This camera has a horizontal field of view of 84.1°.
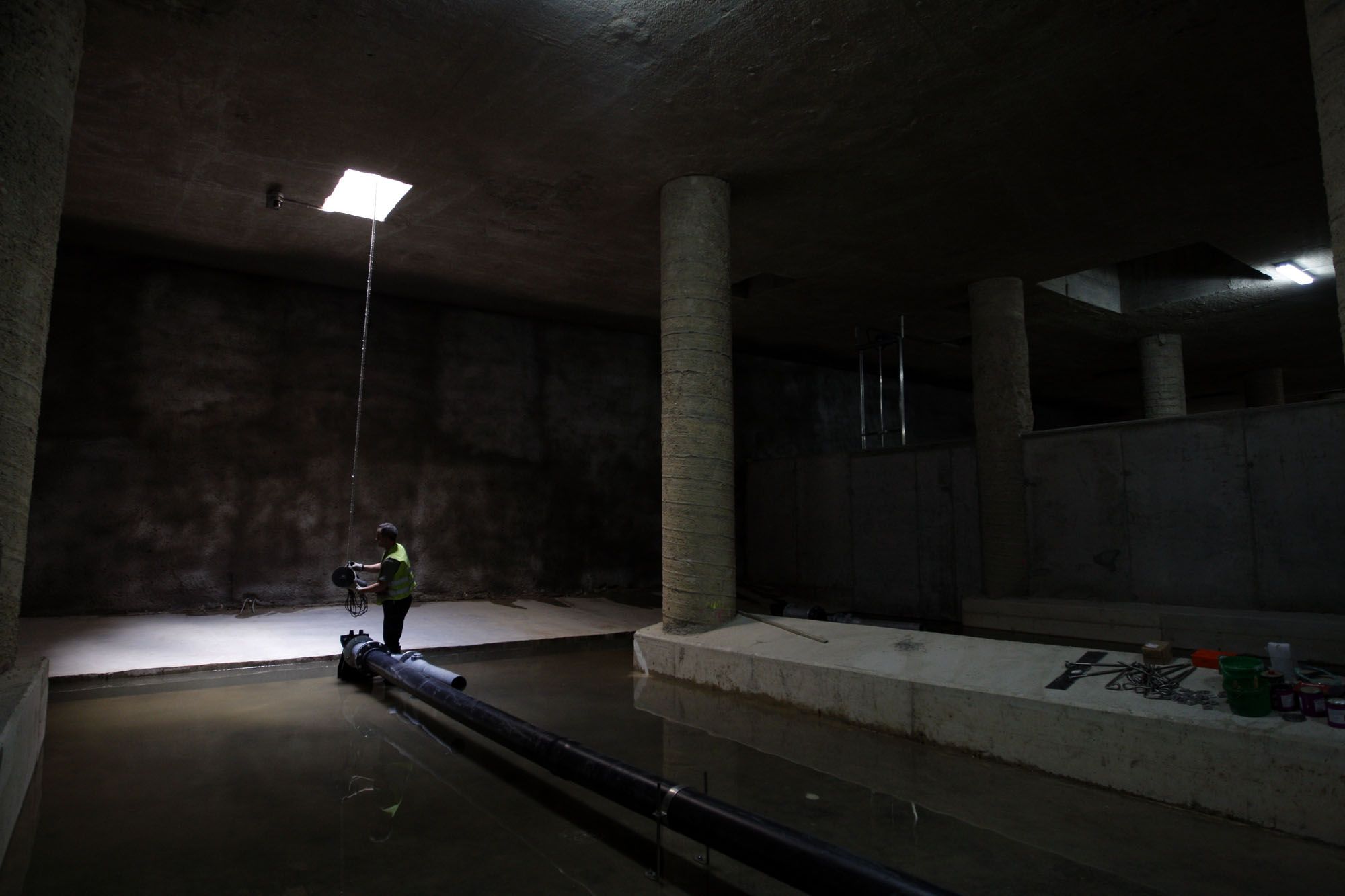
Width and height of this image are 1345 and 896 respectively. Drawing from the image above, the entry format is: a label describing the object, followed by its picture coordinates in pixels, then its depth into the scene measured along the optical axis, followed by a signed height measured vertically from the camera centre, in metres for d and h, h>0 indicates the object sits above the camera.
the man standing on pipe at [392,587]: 7.48 -0.62
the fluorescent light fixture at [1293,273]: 11.30 +3.95
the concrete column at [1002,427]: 11.33 +1.56
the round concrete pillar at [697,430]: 8.00 +1.05
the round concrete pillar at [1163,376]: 14.76 +3.03
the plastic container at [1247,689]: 4.14 -0.89
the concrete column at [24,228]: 4.59 +1.86
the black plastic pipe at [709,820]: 2.76 -1.30
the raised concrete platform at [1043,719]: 3.84 -1.23
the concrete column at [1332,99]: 4.47 +2.64
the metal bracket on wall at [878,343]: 14.36 +3.79
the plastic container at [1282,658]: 4.41 -0.77
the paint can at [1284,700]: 4.12 -0.94
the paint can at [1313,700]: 4.01 -0.92
